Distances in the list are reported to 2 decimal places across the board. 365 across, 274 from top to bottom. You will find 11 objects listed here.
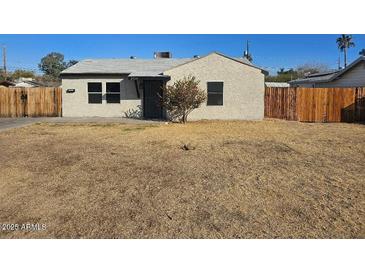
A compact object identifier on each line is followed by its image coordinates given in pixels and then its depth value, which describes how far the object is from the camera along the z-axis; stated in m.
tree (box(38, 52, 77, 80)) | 75.06
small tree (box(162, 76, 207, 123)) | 16.25
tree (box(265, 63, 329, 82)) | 53.36
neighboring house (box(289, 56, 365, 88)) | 19.43
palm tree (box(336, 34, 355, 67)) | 57.47
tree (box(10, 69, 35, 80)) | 57.50
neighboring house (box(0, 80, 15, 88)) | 34.86
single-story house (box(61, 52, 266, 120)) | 17.30
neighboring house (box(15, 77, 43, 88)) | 37.37
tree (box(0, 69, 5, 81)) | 49.51
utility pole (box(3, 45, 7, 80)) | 49.19
